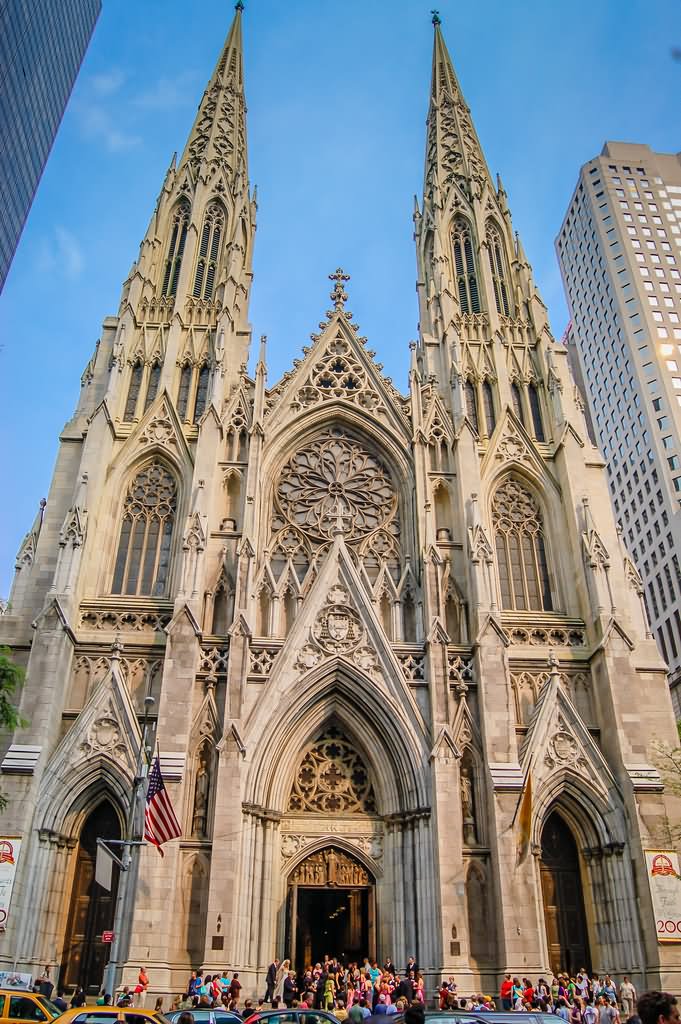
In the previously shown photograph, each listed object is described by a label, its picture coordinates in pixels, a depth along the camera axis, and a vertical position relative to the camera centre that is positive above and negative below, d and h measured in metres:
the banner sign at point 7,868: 19.38 +2.39
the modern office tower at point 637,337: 50.66 +40.14
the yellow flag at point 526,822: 20.47 +3.51
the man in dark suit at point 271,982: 18.61 +0.02
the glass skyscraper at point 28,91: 36.28 +37.11
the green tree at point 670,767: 21.36 +5.13
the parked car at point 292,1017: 10.70 -0.39
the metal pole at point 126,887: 15.84 +2.01
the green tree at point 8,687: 18.66 +6.10
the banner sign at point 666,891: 19.86 +1.99
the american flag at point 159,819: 17.55 +3.08
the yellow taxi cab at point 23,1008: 10.91 -0.30
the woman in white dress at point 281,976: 18.88 +0.13
